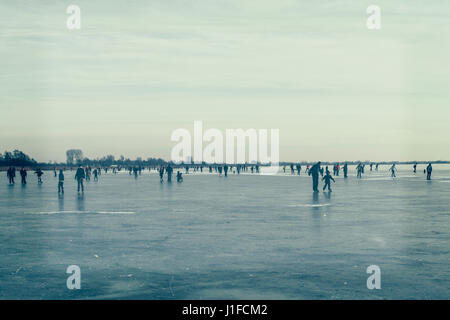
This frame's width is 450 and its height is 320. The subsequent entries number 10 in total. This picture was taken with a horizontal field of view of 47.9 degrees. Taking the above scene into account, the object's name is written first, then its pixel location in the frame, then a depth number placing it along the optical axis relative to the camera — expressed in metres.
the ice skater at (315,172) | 26.17
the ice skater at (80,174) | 27.61
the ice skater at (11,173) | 44.45
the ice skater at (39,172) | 45.19
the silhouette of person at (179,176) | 44.40
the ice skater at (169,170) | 42.89
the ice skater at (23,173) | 42.50
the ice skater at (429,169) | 43.69
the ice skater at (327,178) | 27.31
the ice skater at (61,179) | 26.53
